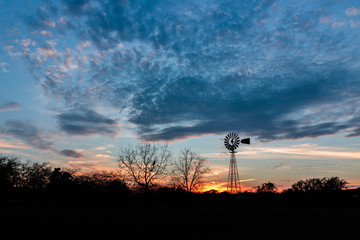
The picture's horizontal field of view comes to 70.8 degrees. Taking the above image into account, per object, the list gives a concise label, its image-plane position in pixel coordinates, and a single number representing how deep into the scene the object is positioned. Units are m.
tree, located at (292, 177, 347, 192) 87.25
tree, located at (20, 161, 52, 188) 65.59
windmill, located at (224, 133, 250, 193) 41.19
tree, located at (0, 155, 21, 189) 56.56
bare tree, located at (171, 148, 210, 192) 57.69
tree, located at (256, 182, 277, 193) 126.68
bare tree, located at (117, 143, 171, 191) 49.24
